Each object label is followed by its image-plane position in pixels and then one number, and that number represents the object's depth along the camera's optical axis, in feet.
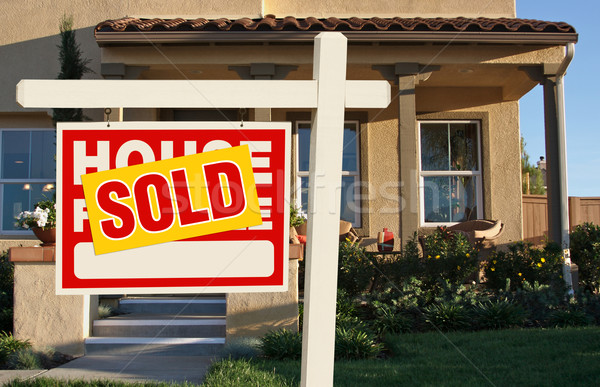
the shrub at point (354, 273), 23.80
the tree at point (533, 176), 79.12
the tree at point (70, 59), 28.07
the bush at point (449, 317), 21.08
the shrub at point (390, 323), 20.84
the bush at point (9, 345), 18.69
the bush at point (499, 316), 21.06
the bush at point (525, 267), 24.95
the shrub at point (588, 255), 28.68
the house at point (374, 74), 26.37
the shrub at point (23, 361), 17.94
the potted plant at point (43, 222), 21.43
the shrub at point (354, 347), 18.37
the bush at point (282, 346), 18.24
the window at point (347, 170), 32.53
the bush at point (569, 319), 21.17
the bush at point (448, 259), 24.14
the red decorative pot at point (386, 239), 29.14
